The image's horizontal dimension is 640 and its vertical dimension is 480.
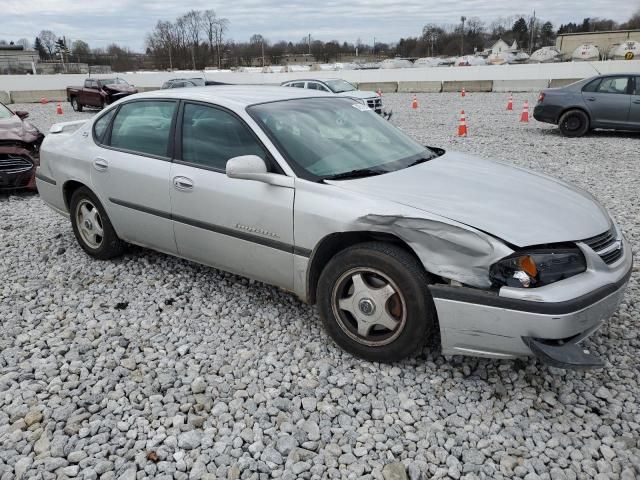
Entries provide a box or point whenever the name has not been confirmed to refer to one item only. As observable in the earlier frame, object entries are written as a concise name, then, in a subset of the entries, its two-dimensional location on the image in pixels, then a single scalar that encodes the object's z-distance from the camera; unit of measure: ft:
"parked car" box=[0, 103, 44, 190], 23.86
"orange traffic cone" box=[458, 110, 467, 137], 41.01
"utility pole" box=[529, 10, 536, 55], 268.52
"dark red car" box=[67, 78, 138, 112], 71.36
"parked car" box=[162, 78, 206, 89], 69.15
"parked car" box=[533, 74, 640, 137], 37.19
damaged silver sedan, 8.62
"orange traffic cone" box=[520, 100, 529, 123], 48.32
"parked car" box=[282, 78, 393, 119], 53.11
